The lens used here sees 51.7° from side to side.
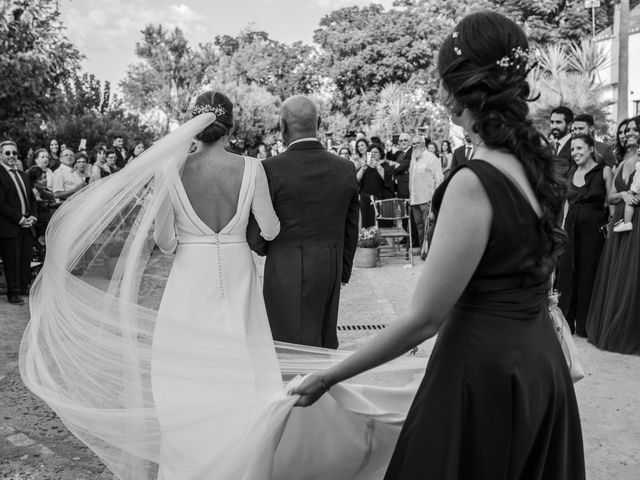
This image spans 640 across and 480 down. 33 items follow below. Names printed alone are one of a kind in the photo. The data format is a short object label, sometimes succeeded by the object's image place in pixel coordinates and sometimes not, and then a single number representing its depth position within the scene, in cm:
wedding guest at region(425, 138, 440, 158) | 1812
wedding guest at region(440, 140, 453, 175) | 2008
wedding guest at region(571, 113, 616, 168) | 700
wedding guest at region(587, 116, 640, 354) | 636
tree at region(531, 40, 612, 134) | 1764
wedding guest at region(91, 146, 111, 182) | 1327
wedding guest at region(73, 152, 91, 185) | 1246
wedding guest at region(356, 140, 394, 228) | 1415
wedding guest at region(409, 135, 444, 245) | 1298
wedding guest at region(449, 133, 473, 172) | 1066
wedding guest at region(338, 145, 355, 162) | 1612
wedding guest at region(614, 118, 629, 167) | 688
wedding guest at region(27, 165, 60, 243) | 1020
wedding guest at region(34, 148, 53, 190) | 1095
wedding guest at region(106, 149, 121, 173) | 1393
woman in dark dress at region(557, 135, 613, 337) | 678
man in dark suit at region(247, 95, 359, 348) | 449
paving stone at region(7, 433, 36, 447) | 434
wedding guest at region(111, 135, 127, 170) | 1586
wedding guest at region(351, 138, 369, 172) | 1556
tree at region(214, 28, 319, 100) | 5947
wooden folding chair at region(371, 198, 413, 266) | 1276
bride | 254
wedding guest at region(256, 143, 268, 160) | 2290
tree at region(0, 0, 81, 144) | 1271
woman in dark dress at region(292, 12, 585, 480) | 173
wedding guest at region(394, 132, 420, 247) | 1434
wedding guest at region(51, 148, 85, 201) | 1198
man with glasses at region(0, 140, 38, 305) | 900
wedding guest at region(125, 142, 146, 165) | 1463
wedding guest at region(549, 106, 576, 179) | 751
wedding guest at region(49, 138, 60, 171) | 1355
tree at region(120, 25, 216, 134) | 5569
